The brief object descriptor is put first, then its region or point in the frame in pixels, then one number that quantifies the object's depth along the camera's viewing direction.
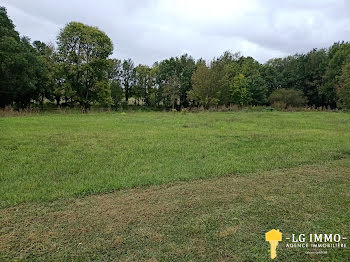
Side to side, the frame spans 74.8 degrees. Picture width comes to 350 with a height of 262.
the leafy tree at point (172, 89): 33.66
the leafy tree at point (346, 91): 16.48
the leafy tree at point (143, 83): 37.46
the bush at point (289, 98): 30.91
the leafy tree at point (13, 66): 16.03
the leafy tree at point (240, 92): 33.91
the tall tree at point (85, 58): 23.14
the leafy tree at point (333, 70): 32.50
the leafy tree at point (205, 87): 25.19
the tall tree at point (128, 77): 37.62
